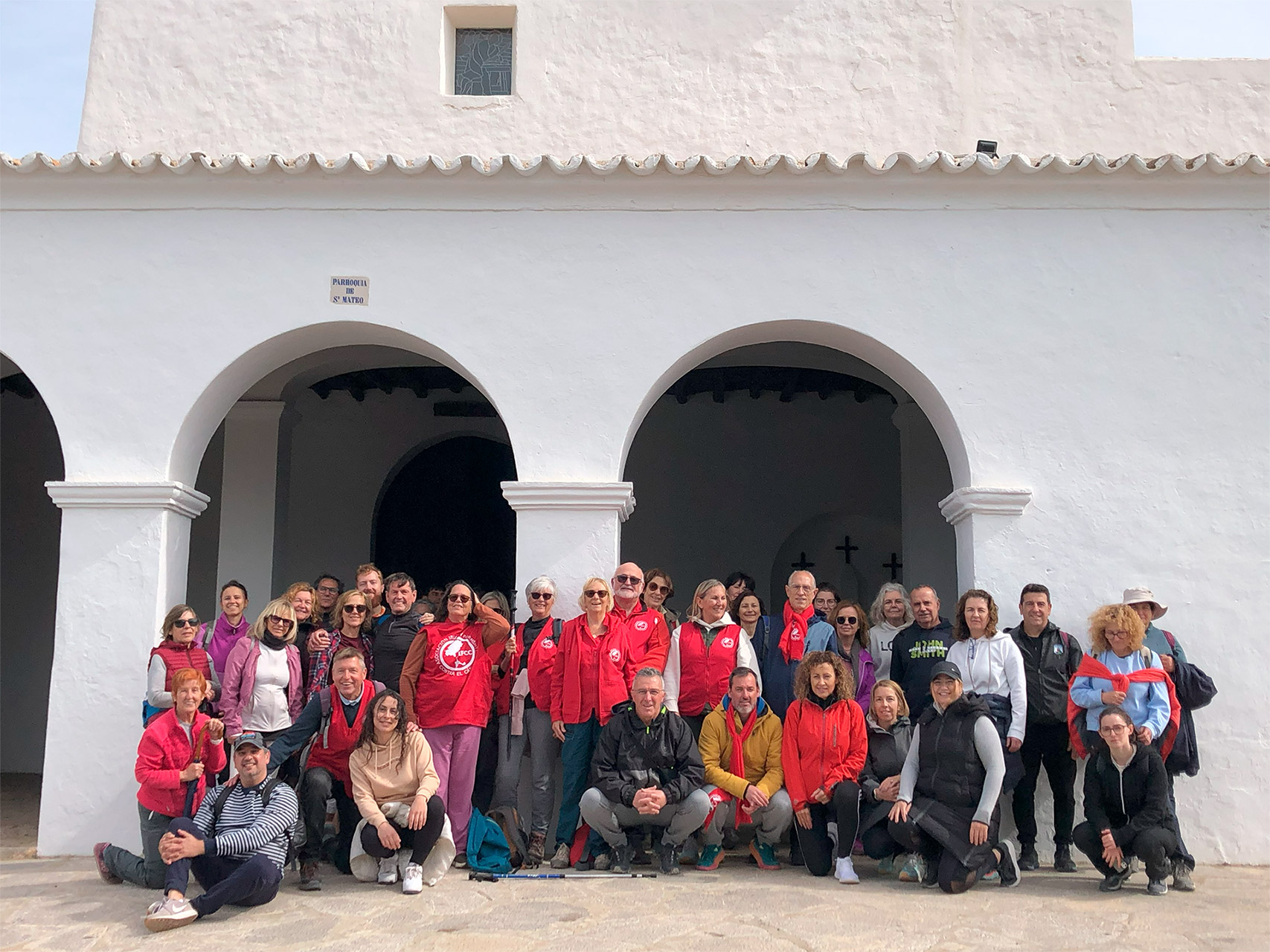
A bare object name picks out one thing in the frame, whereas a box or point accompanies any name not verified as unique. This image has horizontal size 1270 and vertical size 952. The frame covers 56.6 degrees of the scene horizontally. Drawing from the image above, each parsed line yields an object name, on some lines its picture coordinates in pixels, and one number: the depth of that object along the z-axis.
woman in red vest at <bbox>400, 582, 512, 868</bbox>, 6.16
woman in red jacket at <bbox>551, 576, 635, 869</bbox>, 6.22
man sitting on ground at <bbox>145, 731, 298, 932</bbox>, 5.12
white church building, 6.75
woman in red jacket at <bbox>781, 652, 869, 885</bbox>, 5.93
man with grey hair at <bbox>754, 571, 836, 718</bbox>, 6.49
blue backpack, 5.98
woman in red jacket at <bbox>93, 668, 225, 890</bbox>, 5.59
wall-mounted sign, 7.05
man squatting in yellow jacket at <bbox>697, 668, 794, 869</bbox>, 6.01
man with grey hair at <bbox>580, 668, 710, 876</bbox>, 5.89
